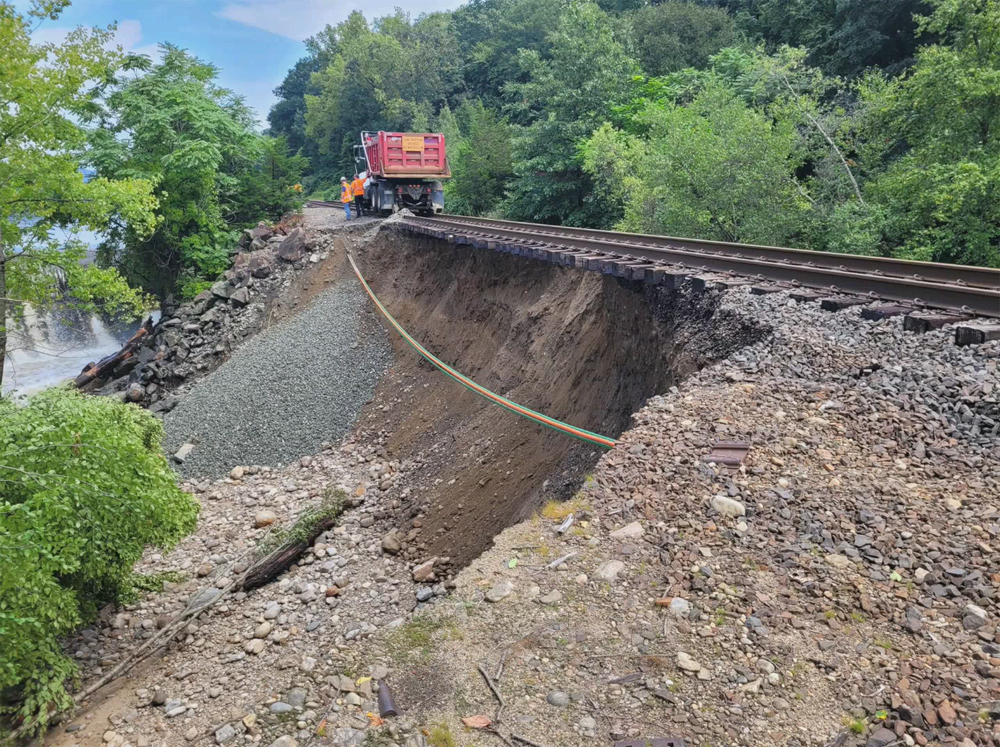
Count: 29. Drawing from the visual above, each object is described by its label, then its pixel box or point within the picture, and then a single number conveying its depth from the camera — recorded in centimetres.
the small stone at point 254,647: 605
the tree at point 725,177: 1351
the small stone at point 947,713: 285
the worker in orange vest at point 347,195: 2409
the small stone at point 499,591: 417
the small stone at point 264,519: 966
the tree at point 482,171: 2739
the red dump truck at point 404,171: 2153
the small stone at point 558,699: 334
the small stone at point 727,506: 432
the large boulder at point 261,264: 1942
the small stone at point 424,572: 694
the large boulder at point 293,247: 1962
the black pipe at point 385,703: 354
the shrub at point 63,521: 468
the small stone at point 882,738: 286
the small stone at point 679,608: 370
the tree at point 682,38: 2736
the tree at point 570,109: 2188
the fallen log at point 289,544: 790
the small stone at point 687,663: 336
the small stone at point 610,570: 408
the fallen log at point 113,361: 1997
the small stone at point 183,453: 1237
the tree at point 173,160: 1972
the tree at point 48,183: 1017
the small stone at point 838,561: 382
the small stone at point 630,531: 438
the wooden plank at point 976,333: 498
